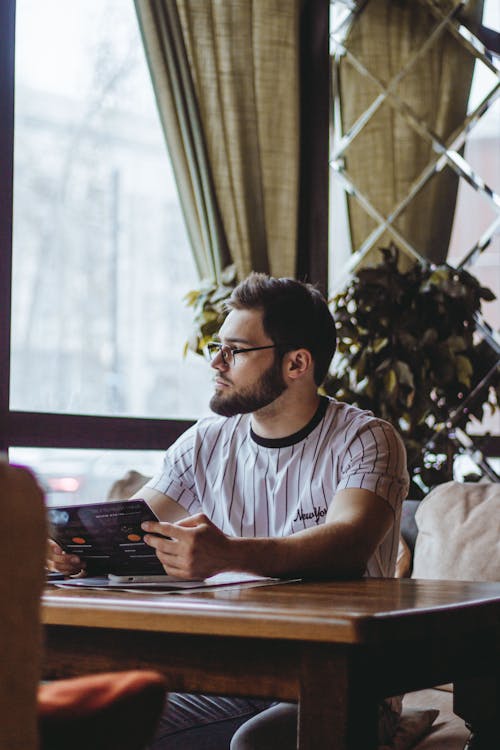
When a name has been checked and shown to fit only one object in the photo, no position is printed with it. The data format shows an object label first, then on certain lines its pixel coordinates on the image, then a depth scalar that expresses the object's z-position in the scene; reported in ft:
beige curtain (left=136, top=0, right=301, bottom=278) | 13.12
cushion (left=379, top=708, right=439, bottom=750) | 6.72
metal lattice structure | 15.85
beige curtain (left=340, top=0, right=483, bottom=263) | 15.96
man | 5.81
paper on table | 5.25
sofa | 8.29
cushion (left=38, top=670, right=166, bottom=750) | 2.63
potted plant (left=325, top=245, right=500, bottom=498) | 13.14
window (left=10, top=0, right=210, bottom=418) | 11.84
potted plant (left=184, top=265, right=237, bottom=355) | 12.23
